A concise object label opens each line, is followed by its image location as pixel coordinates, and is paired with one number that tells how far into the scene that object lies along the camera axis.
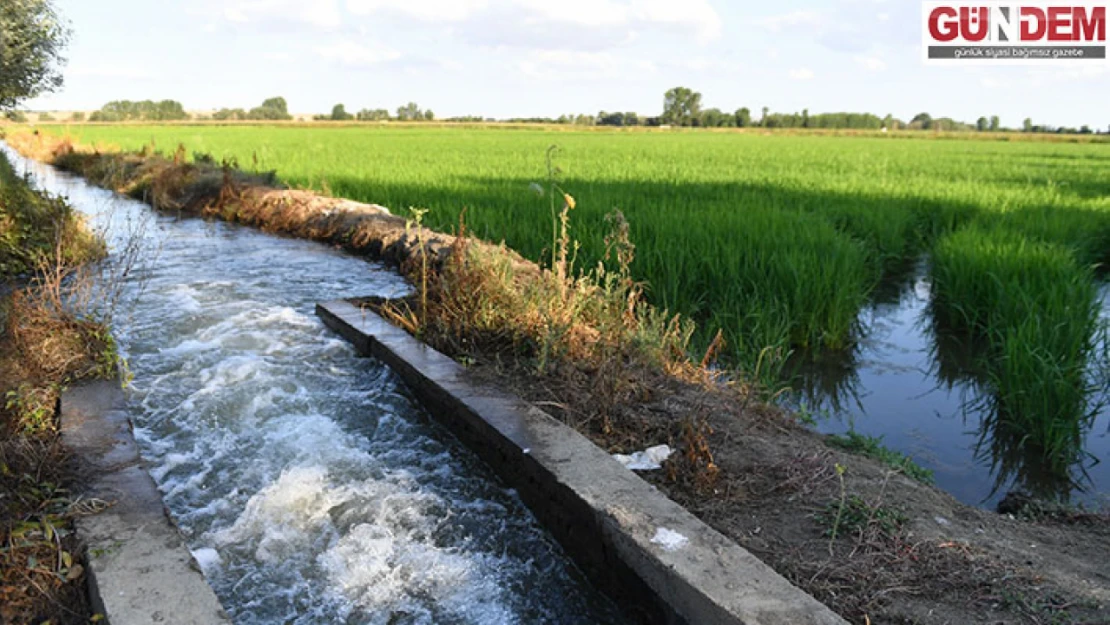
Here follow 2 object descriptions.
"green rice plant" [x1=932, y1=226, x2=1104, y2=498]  4.16
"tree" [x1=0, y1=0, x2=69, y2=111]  7.42
